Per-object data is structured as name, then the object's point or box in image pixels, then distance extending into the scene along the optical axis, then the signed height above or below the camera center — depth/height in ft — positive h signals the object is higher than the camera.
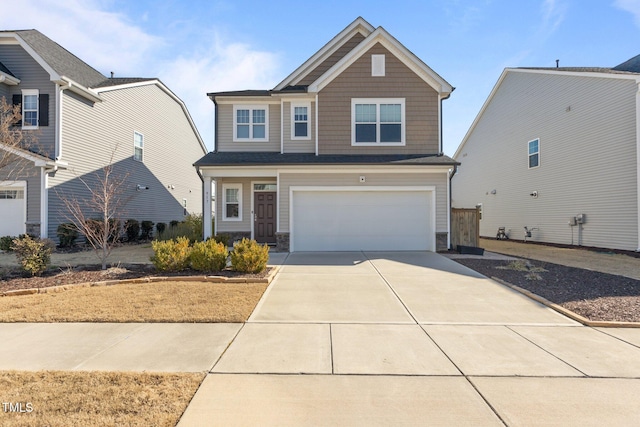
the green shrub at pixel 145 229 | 57.77 -1.93
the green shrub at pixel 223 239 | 37.43 -2.38
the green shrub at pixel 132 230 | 53.47 -1.96
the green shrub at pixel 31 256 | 25.08 -2.91
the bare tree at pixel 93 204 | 42.09 +2.28
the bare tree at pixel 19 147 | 32.89 +8.50
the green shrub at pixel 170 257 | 26.39 -3.12
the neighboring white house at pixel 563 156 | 39.22 +9.30
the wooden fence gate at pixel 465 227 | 40.83 -1.12
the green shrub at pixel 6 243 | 40.60 -3.09
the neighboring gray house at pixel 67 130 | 42.27 +13.28
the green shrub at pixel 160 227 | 62.28 -1.70
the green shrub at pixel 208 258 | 26.48 -3.20
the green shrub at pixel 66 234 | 42.73 -2.08
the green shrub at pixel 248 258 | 25.76 -3.15
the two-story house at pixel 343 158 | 40.01 +7.43
